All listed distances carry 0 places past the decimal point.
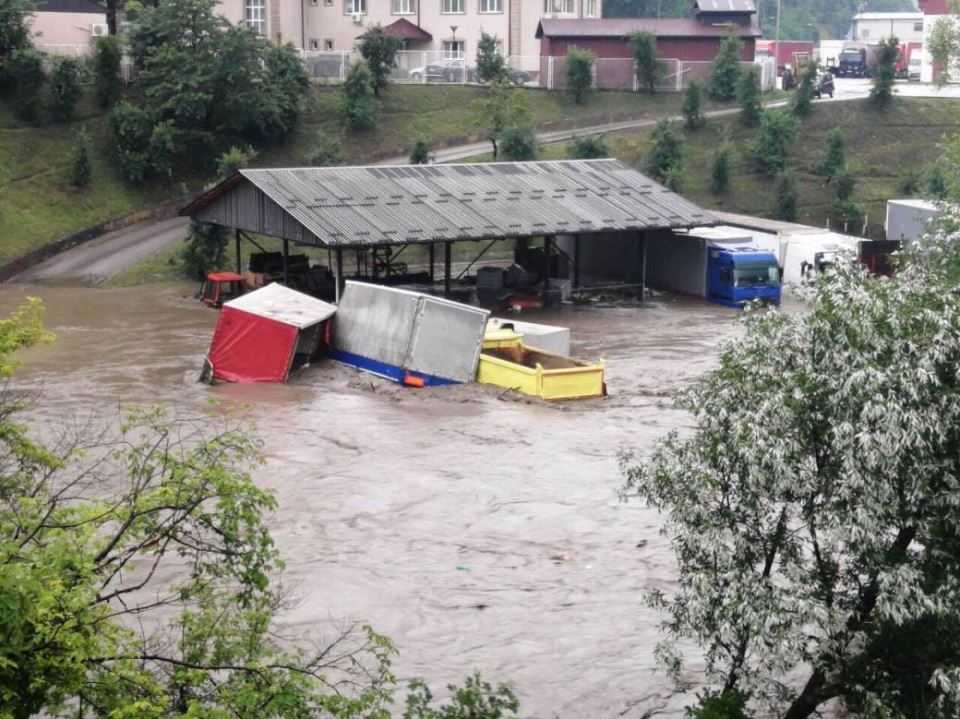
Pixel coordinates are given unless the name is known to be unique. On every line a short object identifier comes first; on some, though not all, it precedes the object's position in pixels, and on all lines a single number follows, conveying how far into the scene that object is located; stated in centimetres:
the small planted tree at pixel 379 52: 6266
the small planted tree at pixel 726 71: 6619
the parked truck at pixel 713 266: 4378
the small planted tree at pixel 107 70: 5644
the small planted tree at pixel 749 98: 6341
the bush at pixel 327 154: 5397
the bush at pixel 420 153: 5472
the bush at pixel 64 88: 5462
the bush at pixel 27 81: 5412
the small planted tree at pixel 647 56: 6631
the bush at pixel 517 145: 5553
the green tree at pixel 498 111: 5725
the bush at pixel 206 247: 4566
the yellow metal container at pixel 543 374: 2978
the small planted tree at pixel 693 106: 6175
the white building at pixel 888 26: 10262
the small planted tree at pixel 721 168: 5803
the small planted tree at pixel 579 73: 6500
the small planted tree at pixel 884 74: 6481
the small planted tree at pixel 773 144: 5975
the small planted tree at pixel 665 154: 5678
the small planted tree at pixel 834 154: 5866
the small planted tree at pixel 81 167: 5141
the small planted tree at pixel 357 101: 5934
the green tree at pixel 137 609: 881
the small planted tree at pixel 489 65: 6488
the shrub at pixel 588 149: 5619
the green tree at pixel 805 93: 6394
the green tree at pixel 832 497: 1052
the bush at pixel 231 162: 5053
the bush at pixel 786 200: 5659
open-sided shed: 3844
